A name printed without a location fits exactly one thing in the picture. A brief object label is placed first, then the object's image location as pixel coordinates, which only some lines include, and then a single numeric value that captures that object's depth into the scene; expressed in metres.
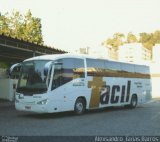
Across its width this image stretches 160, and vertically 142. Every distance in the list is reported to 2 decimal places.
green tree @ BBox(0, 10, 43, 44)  32.64
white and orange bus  9.49
